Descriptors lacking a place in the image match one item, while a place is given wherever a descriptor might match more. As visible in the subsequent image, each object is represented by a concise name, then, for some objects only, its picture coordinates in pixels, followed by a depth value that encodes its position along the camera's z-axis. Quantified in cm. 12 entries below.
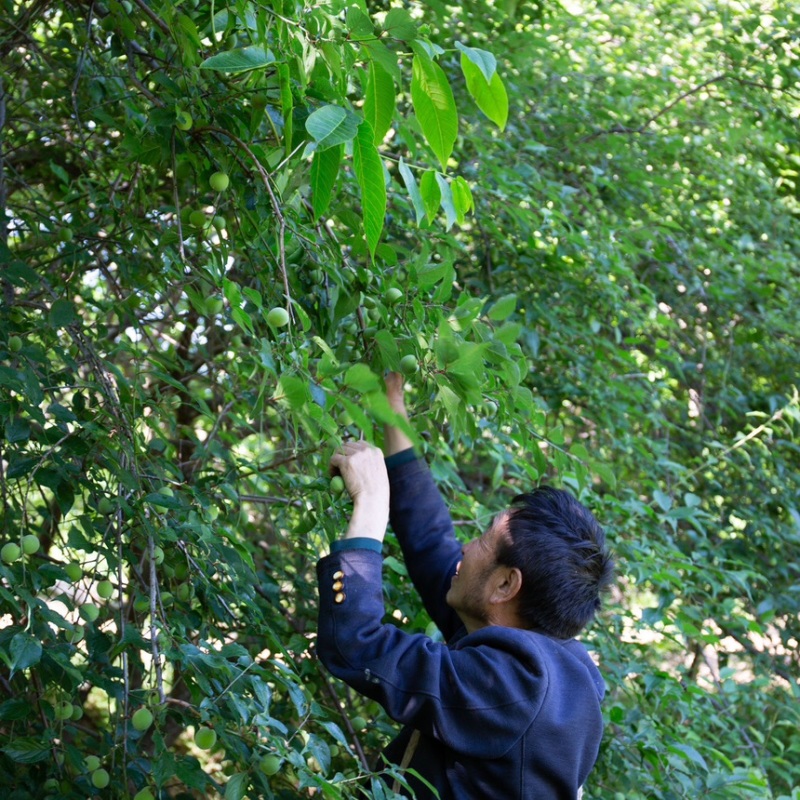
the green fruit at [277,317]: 156
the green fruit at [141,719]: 156
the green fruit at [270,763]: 148
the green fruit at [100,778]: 166
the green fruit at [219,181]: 175
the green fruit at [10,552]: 168
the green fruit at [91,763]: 165
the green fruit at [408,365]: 169
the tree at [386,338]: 161
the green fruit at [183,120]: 169
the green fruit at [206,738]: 156
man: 157
